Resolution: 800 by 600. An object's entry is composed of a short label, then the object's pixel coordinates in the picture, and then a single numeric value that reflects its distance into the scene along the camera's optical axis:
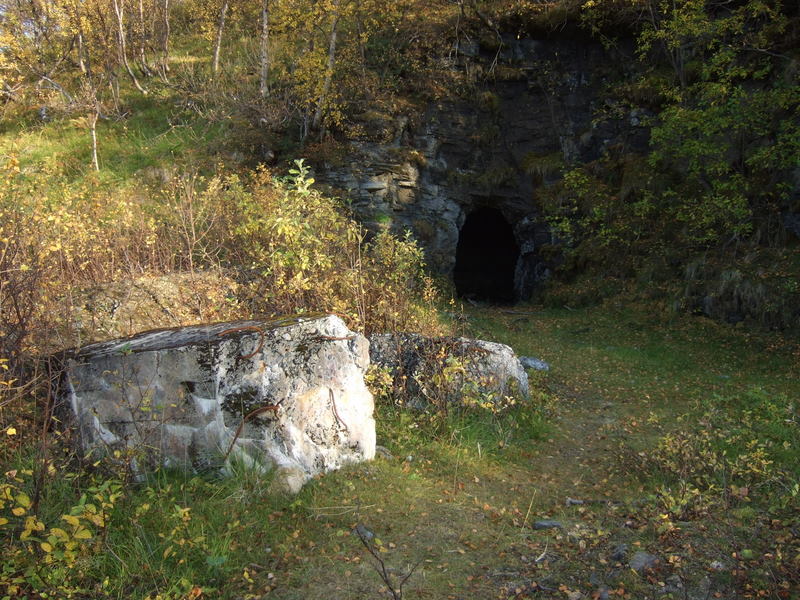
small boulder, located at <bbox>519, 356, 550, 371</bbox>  9.08
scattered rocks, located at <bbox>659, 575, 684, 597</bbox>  3.21
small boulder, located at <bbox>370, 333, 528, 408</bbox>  6.30
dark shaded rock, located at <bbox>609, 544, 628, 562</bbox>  3.62
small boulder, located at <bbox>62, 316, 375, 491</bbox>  4.44
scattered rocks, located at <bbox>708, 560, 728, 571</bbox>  3.37
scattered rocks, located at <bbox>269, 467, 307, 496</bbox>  4.30
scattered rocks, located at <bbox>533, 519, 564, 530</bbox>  4.19
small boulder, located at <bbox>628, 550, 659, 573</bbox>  3.47
